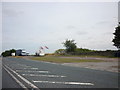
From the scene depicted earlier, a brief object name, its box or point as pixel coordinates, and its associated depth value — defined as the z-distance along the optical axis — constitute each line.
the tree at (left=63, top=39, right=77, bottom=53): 55.20
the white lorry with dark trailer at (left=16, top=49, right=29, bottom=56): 52.43
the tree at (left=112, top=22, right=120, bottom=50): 34.48
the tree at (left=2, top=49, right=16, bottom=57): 76.88
